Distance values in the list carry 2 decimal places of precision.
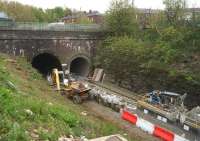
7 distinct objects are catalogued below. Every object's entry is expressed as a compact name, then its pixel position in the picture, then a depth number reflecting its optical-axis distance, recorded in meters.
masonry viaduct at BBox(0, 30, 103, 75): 31.36
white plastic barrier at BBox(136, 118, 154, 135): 19.42
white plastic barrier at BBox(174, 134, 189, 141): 17.19
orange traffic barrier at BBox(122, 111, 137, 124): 20.92
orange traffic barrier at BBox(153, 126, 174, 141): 18.04
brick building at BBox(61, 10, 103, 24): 73.06
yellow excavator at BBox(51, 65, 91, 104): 26.30
